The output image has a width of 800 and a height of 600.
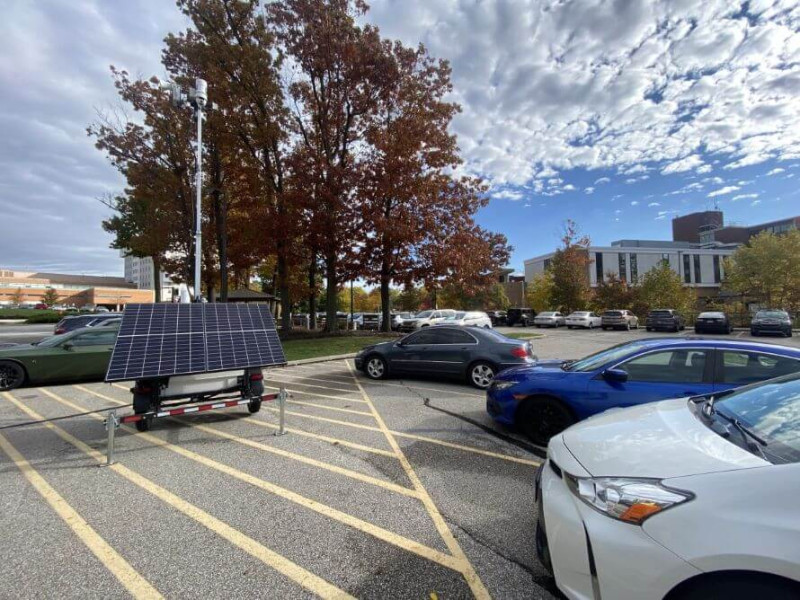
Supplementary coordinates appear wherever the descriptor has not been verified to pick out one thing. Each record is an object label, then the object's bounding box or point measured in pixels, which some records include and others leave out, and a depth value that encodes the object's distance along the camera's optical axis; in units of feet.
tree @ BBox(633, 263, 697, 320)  122.72
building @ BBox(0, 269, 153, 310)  336.90
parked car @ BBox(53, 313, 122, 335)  55.21
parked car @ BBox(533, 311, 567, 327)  118.21
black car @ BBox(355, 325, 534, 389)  28.27
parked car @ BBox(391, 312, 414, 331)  96.23
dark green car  29.37
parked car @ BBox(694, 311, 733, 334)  86.84
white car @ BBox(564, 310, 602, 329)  109.09
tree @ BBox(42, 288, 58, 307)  310.18
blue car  14.47
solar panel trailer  17.85
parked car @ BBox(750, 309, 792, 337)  78.54
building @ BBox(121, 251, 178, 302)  449.89
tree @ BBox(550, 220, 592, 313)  133.28
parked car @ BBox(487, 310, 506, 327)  136.05
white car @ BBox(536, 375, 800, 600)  5.08
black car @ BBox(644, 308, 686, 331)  92.11
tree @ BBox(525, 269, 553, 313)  153.39
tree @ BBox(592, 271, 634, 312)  132.16
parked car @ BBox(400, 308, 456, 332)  86.79
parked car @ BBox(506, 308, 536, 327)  128.88
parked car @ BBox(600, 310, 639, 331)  101.19
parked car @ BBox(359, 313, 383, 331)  112.42
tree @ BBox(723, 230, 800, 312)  106.83
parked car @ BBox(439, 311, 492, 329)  80.02
